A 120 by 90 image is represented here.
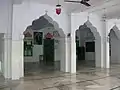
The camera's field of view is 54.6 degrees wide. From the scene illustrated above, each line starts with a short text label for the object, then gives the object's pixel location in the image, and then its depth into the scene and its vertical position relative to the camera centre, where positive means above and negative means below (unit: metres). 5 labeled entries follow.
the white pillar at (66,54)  6.45 -0.47
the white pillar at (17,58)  5.29 -0.57
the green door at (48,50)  11.37 -0.44
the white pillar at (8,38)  5.38 +0.33
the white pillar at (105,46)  7.64 -0.03
